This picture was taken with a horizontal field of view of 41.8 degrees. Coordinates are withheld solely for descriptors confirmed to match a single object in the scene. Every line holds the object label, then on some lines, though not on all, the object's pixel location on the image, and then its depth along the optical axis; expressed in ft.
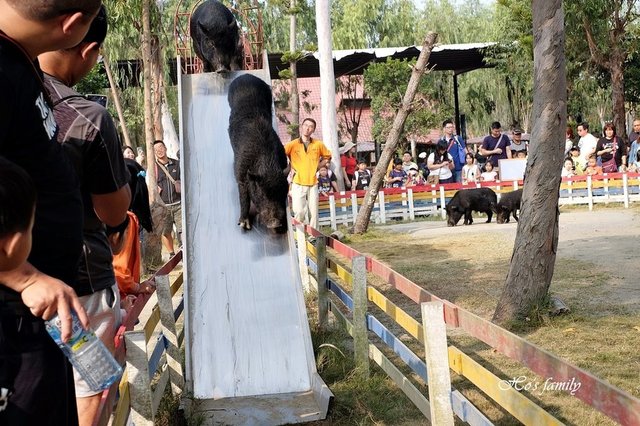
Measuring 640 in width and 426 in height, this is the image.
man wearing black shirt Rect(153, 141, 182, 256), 39.60
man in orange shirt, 38.27
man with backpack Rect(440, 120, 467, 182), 62.44
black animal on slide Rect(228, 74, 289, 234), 22.65
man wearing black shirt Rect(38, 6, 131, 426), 9.79
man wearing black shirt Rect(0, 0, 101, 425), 6.91
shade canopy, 88.33
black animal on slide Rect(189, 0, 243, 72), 28.76
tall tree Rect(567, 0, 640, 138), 79.82
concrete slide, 17.58
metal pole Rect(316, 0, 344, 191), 58.23
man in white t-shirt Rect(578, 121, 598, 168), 64.39
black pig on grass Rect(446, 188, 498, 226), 52.75
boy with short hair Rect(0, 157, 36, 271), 6.37
